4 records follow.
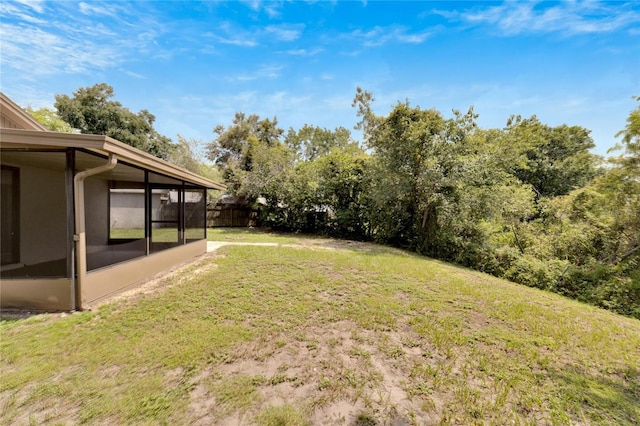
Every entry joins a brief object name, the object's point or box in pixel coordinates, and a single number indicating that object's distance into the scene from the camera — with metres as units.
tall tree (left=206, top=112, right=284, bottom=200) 17.06
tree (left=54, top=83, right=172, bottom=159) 20.22
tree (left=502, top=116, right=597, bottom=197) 16.98
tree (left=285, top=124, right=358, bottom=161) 24.52
